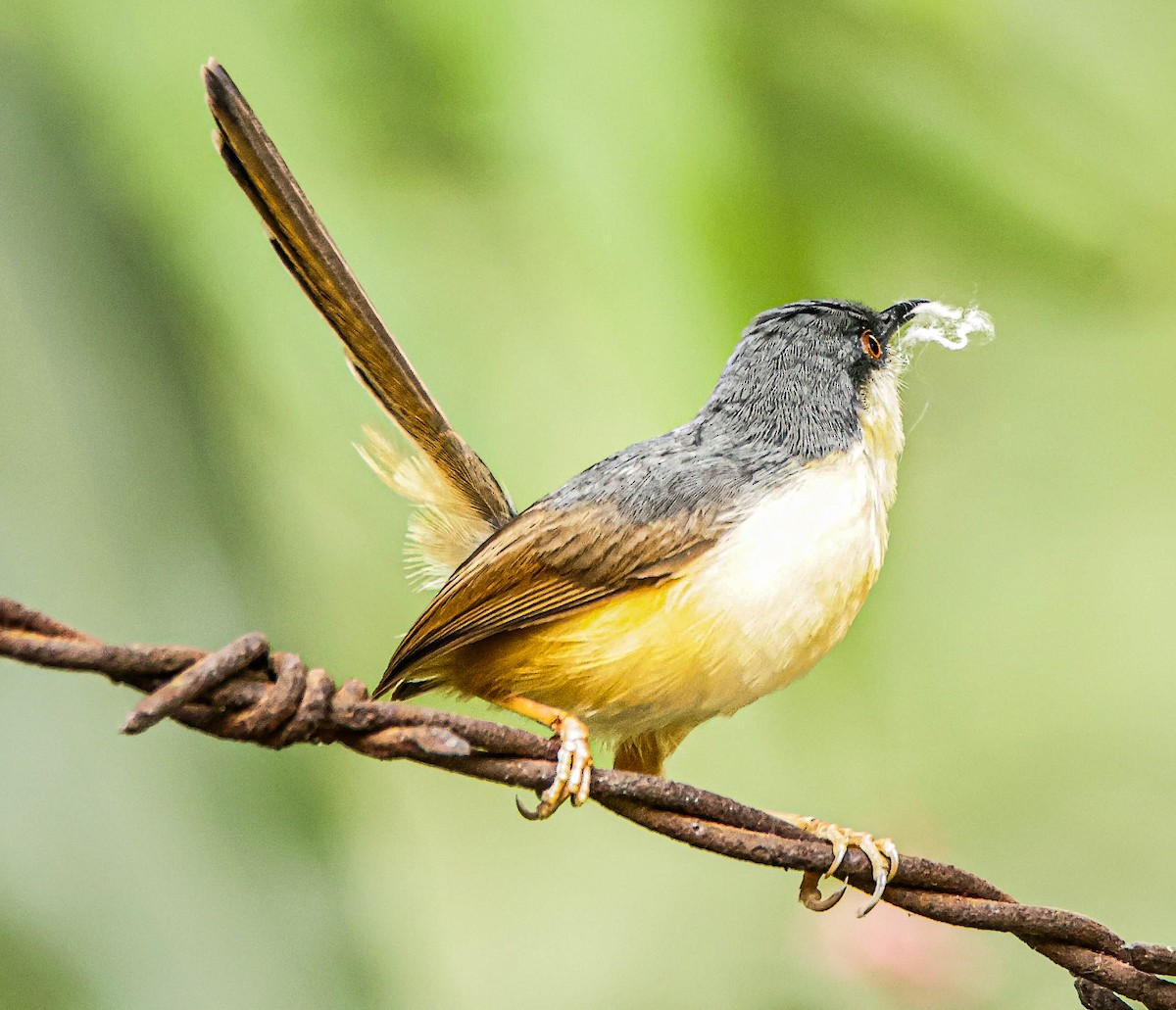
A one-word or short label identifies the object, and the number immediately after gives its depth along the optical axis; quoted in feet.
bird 8.70
